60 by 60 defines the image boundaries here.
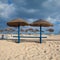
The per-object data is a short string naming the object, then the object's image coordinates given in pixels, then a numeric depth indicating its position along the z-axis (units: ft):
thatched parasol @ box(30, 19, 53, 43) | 20.44
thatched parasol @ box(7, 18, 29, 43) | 20.00
